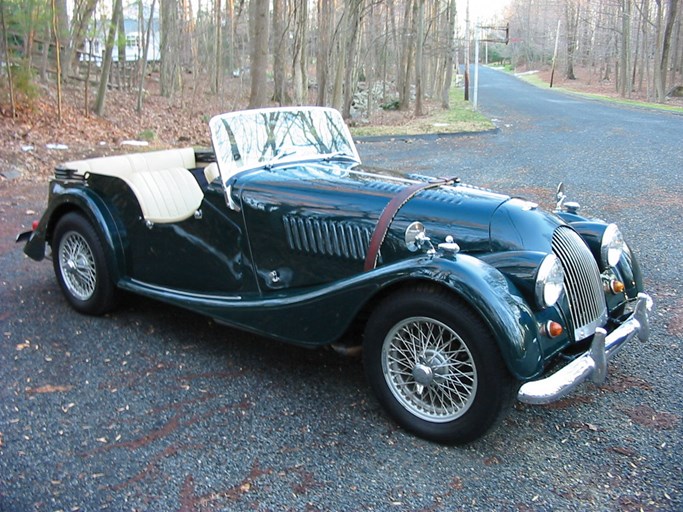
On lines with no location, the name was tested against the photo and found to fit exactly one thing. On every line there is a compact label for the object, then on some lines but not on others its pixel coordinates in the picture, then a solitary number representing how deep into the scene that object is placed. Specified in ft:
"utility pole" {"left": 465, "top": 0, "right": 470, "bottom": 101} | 111.57
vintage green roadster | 10.04
